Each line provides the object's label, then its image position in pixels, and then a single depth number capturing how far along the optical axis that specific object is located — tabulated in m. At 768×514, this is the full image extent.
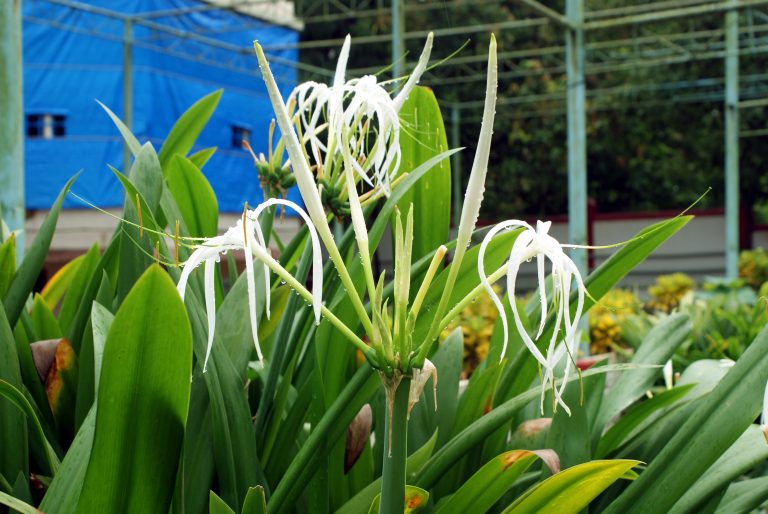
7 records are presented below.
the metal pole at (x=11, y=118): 1.55
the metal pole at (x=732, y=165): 7.73
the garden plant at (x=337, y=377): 0.67
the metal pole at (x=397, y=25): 5.67
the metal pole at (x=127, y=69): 7.74
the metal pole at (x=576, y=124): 5.34
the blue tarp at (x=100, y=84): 9.21
